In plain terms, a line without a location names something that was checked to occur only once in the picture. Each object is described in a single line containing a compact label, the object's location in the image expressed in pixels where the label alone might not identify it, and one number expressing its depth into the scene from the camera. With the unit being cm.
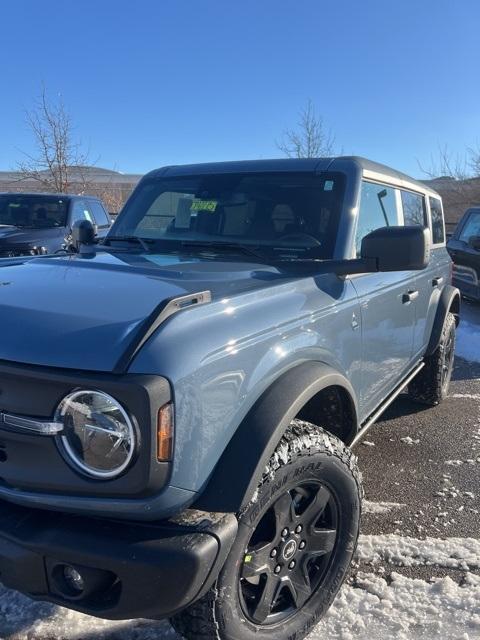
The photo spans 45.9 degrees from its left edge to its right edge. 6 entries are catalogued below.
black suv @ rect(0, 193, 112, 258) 827
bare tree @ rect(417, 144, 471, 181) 2853
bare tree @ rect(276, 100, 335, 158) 2115
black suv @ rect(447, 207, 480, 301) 891
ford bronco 165
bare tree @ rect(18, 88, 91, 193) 1820
